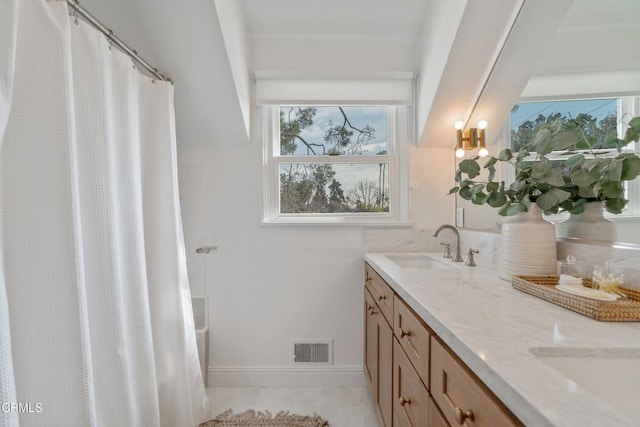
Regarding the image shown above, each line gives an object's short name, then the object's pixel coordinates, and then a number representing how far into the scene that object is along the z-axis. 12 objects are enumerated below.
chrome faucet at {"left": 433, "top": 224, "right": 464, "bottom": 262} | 1.59
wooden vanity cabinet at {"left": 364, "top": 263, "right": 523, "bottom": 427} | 0.55
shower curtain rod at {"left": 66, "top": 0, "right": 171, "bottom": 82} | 0.93
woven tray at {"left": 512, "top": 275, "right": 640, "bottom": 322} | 0.70
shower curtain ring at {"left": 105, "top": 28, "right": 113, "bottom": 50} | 1.08
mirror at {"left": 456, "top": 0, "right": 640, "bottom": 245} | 0.90
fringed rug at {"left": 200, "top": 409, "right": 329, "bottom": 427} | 1.56
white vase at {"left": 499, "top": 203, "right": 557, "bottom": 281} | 1.04
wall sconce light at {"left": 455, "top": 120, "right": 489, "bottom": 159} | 1.66
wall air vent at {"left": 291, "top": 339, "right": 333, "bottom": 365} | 1.92
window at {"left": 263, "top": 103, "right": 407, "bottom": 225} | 2.03
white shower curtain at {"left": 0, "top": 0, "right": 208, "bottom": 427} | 0.77
